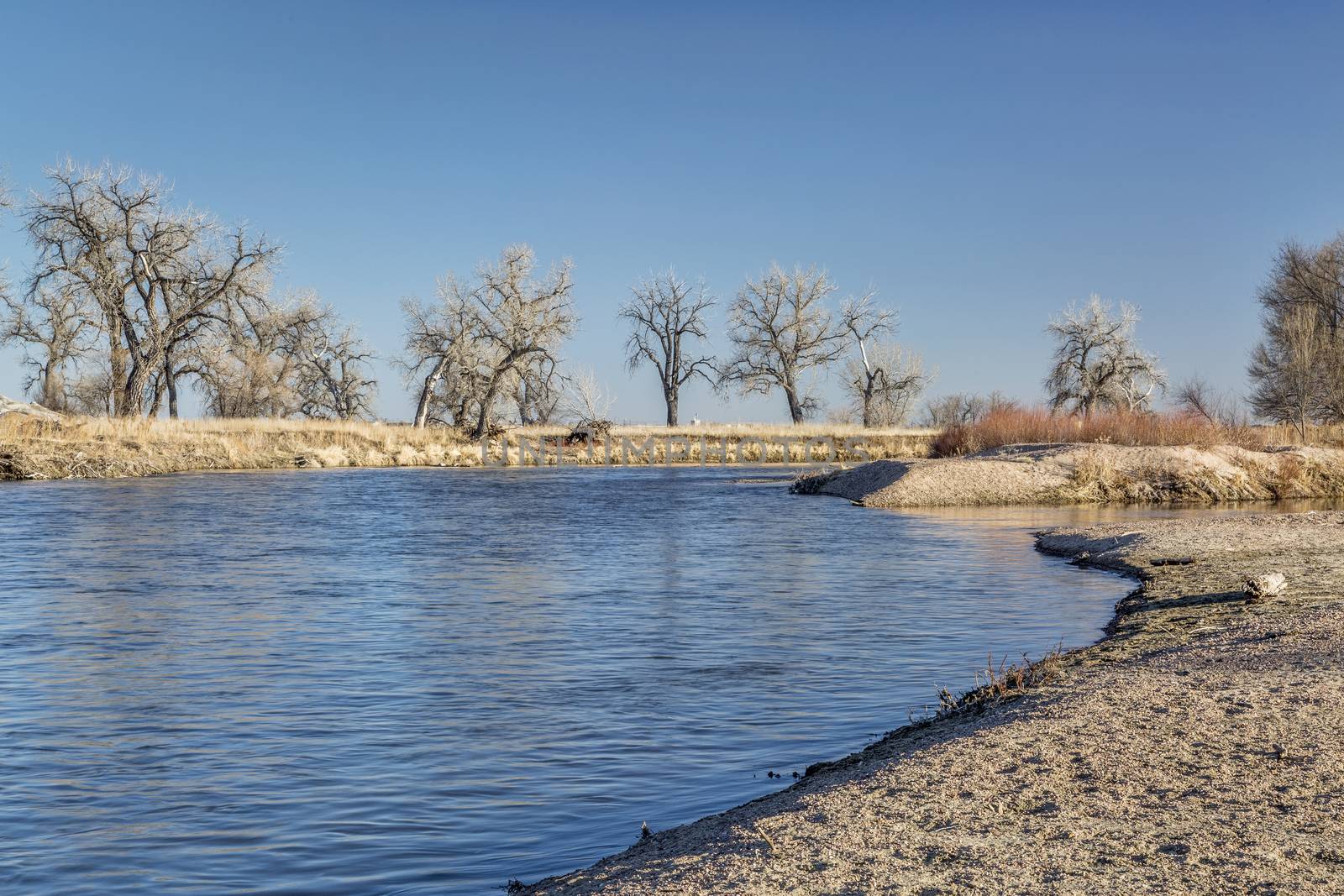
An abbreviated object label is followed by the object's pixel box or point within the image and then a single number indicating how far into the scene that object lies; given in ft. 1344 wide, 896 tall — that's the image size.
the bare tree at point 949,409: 276.25
